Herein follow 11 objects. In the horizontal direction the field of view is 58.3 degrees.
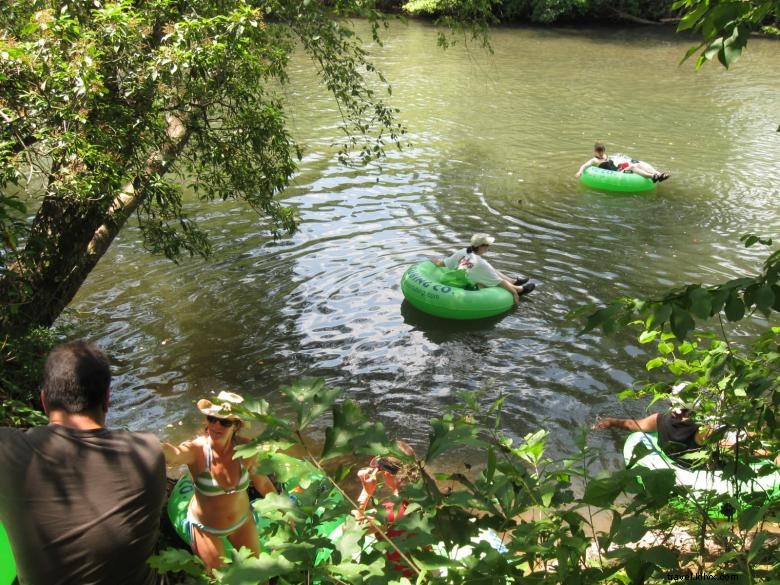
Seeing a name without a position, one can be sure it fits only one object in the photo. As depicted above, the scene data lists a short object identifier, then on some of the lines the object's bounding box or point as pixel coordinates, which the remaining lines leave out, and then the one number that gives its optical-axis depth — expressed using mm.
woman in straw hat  3643
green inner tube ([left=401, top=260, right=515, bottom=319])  8125
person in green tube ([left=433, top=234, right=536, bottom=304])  8266
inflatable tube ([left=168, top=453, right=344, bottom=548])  4270
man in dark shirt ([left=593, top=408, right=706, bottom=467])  4859
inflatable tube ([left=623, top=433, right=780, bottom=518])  4720
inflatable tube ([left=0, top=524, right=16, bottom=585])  2850
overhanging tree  4539
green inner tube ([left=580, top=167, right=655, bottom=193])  11984
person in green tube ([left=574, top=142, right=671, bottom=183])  12055
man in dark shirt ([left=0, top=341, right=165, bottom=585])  2281
